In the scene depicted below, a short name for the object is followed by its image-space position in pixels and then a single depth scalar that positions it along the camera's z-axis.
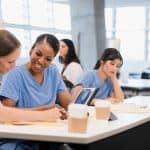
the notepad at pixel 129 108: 2.57
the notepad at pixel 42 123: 1.94
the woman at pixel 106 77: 3.48
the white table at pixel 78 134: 1.66
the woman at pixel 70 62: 4.27
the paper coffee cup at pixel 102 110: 2.13
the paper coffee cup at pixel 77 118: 1.68
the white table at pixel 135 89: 5.07
